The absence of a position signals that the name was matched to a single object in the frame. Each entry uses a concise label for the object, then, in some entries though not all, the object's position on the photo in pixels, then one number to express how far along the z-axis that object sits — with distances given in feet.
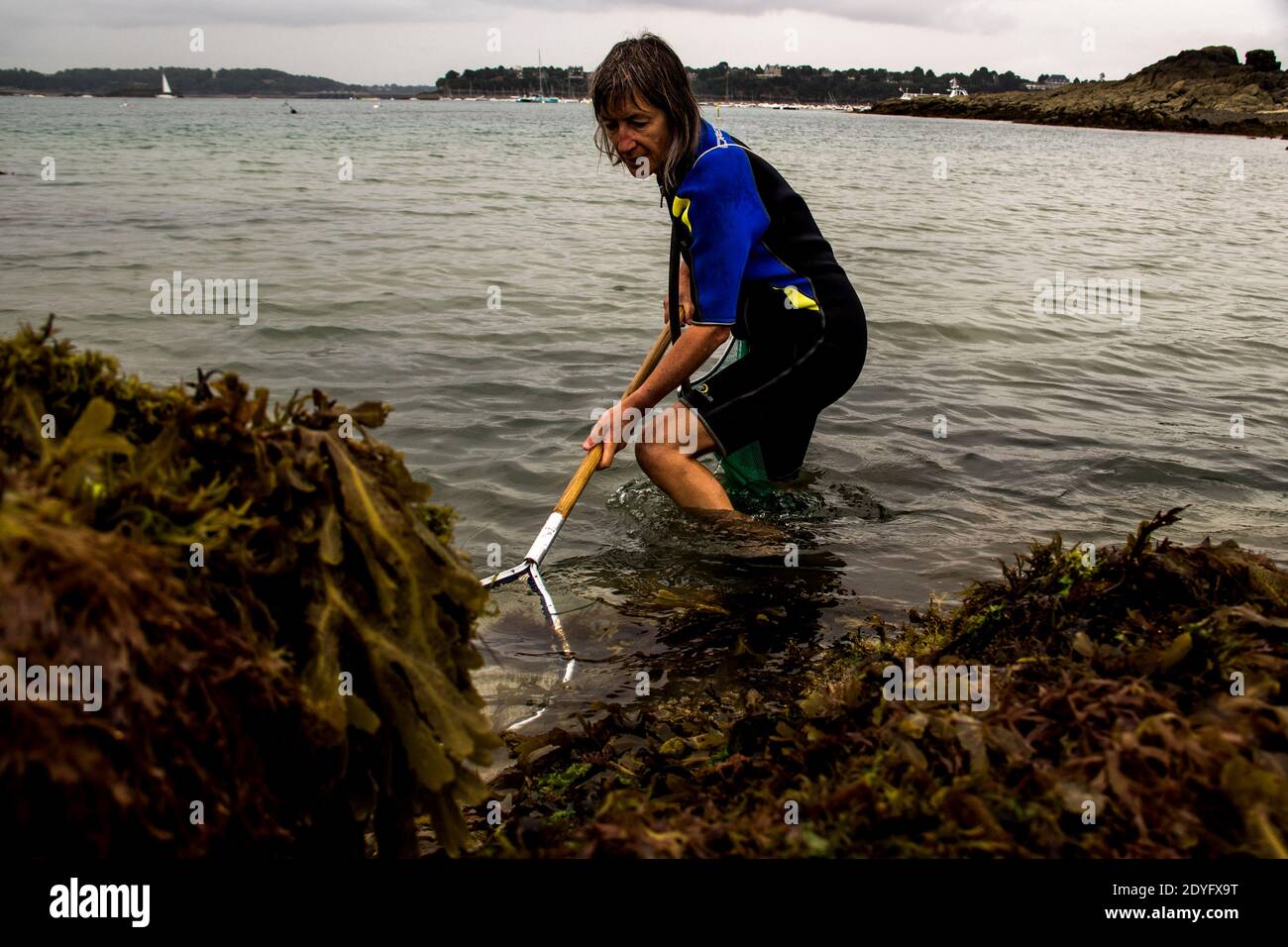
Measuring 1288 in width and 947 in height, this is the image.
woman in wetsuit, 14.24
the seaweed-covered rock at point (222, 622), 4.72
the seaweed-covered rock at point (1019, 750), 6.02
